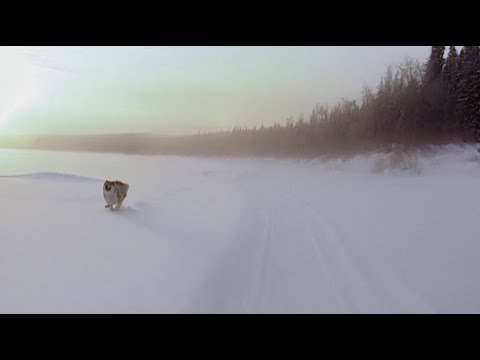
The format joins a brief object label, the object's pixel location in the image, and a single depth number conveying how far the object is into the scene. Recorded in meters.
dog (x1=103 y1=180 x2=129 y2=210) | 6.84
